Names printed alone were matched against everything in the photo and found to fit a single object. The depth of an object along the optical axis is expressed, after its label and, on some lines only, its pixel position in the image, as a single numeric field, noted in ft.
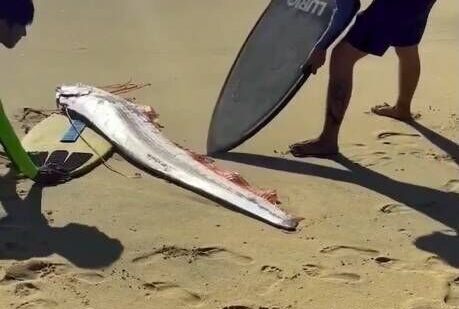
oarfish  13.87
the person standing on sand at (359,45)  15.67
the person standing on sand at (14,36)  13.51
